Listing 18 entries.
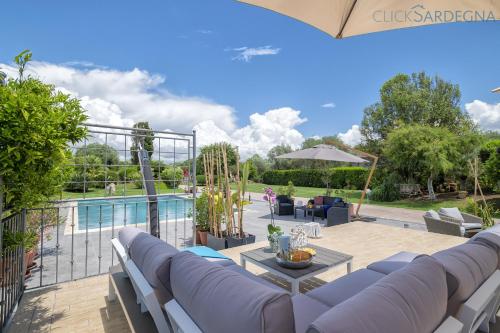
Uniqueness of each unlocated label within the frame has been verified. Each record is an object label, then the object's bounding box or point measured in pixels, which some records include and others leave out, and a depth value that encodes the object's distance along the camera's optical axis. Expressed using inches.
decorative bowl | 100.5
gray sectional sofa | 35.5
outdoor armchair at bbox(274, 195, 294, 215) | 373.4
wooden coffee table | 97.6
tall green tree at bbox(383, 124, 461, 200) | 486.9
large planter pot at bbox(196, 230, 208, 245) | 206.9
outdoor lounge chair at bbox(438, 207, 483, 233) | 208.4
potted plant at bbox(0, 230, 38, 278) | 85.1
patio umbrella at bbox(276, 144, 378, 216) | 342.6
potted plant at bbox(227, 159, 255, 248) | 182.2
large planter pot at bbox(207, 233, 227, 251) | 183.8
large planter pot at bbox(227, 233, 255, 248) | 181.6
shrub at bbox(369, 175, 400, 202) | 553.6
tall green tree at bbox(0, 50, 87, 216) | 70.2
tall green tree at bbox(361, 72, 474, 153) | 746.8
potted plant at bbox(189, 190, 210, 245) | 208.7
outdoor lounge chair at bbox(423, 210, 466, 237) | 195.2
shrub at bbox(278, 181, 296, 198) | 407.5
